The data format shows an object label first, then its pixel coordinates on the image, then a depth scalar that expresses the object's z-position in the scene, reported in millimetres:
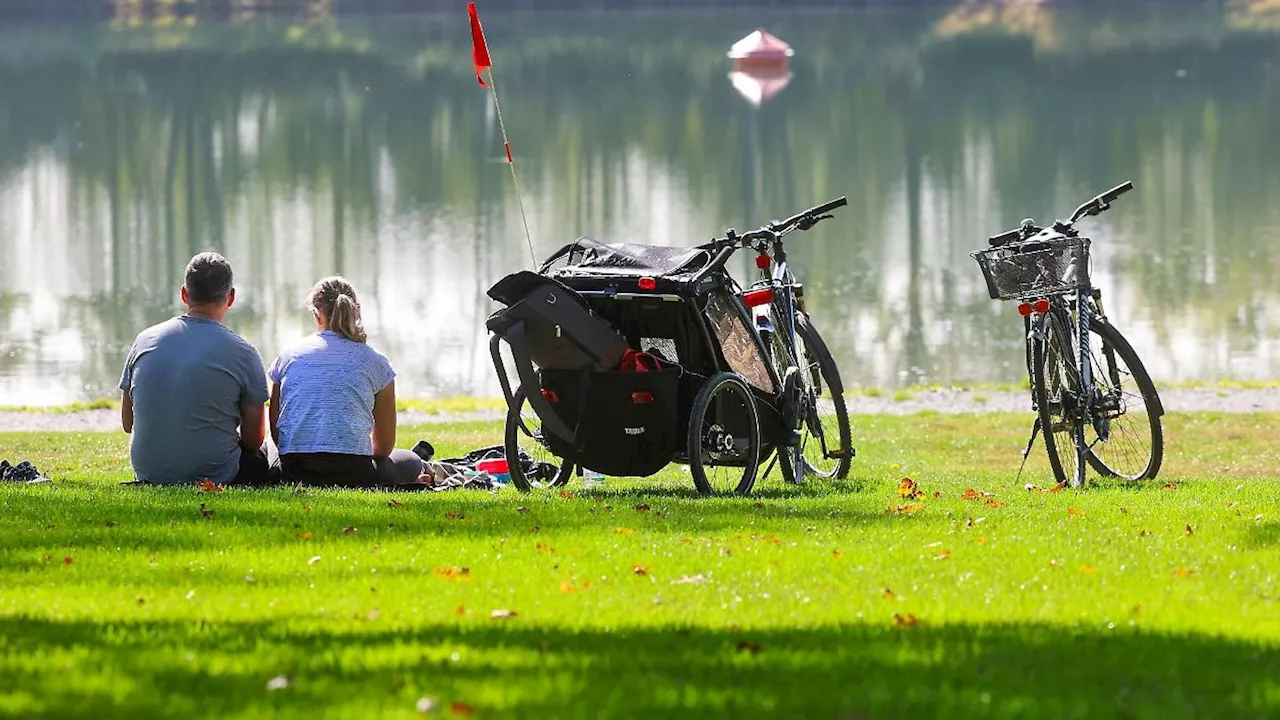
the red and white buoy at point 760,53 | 142375
